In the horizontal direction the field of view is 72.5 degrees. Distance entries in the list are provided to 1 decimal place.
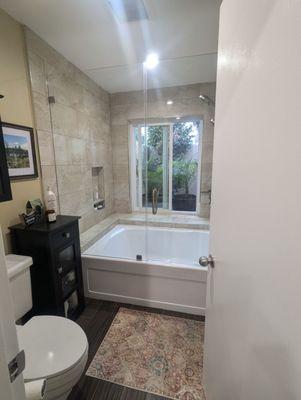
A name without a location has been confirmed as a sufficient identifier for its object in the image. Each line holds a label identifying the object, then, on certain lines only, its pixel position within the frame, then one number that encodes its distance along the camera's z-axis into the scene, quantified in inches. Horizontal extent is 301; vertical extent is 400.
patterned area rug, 52.9
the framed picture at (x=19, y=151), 59.4
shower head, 108.0
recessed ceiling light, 86.0
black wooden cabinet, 60.0
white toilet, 39.5
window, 118.0
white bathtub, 74.2
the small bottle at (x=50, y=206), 66.1
